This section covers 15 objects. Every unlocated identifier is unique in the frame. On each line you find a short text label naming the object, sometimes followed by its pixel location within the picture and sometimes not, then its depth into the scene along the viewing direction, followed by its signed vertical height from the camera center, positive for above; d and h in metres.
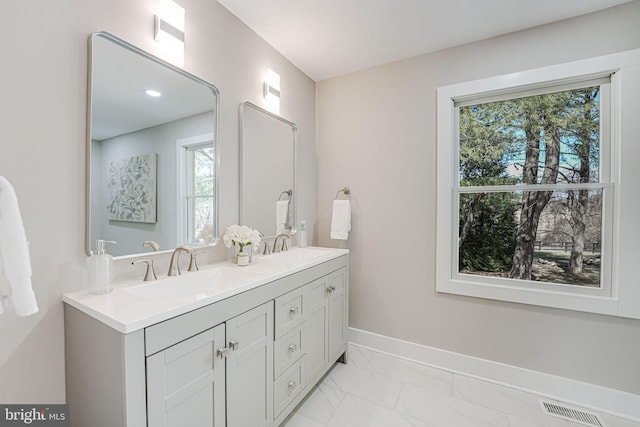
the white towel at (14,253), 0.75 -0.12
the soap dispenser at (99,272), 1.07 -0.24
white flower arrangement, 1.62 -0.16
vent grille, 1.61 -1.21
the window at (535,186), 1.74 +0.18
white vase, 1.63 -0.29
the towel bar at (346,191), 2.52 +0.18
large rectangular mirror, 1.18 +0.29
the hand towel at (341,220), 2.42 -0.08
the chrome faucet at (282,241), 2.16 -0.25
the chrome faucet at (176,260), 1.38 -0.26
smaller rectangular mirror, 1.88 +0.29
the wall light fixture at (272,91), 2.06 +0.89
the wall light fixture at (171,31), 1.37 +0.90
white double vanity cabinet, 0.85 -0.52
